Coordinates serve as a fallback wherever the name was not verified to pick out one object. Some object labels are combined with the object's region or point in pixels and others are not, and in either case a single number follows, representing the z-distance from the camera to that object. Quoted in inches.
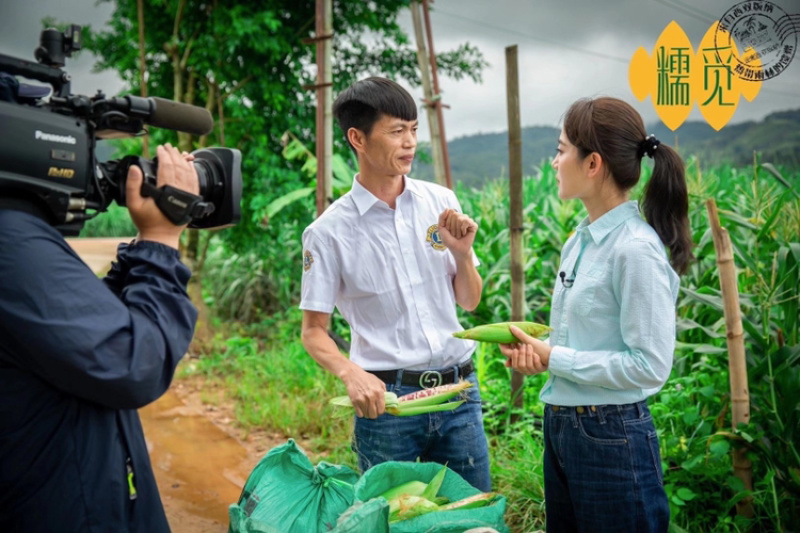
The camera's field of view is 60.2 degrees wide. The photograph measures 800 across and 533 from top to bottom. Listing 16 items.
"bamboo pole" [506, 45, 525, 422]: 128.6
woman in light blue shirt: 67.1
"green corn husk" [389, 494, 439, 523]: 65.5
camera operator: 45.1
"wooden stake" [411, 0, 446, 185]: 203.9
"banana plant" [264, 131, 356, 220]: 217.9
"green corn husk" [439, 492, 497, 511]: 67.3
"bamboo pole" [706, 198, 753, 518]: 99.0
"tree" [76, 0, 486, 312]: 227.8
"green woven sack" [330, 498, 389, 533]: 57.9
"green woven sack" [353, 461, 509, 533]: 61.2
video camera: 46.1
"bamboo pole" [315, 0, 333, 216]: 189.5
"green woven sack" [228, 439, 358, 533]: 66.8
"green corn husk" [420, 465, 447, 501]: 70.0
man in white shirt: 83.8
